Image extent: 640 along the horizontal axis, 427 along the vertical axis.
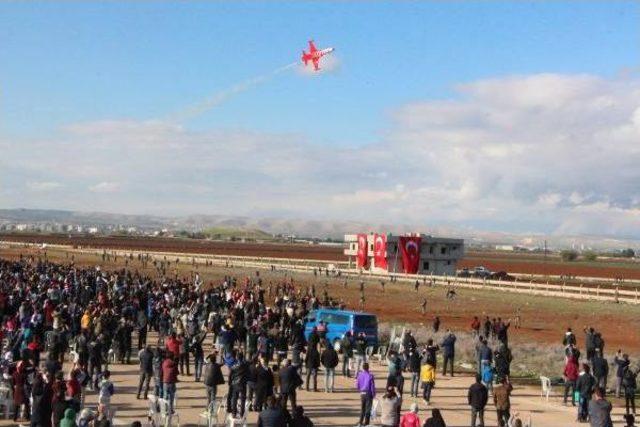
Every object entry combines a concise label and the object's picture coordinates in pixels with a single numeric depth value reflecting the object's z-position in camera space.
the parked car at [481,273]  85.33
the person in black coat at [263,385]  16.77
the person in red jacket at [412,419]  13.28
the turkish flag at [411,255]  82.56
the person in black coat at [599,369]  20.66
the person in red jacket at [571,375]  20.90
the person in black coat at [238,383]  17.19
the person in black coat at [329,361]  20.25
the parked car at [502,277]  81.81
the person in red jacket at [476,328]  33.72
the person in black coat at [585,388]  18.44
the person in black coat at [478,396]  16.42
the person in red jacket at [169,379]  16.77
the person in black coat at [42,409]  13.97
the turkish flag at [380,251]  82.94
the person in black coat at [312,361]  20.52
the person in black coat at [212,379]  17.22
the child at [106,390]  14.03
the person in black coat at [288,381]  16.89
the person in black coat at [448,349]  24.10
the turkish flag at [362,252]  86.31
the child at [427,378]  19.53
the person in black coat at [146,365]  18.47
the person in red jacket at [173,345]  20.22
